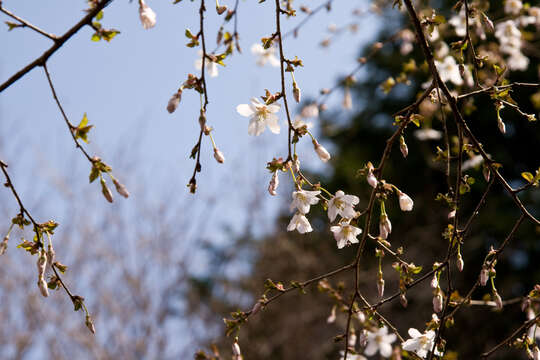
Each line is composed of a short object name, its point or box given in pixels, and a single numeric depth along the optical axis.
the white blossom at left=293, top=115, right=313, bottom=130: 1.05
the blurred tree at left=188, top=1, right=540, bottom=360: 5.22
